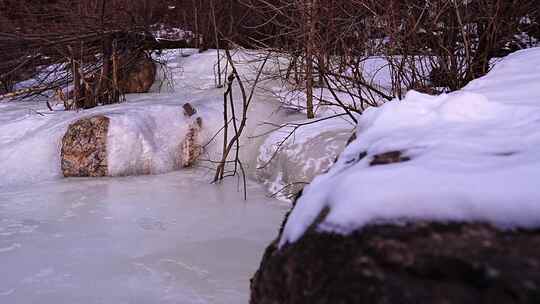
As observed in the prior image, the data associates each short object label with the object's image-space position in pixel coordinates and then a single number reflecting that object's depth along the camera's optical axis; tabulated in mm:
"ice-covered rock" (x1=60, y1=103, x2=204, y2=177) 5715
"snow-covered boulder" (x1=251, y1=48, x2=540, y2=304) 971
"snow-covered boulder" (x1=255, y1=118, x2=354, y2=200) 4684
